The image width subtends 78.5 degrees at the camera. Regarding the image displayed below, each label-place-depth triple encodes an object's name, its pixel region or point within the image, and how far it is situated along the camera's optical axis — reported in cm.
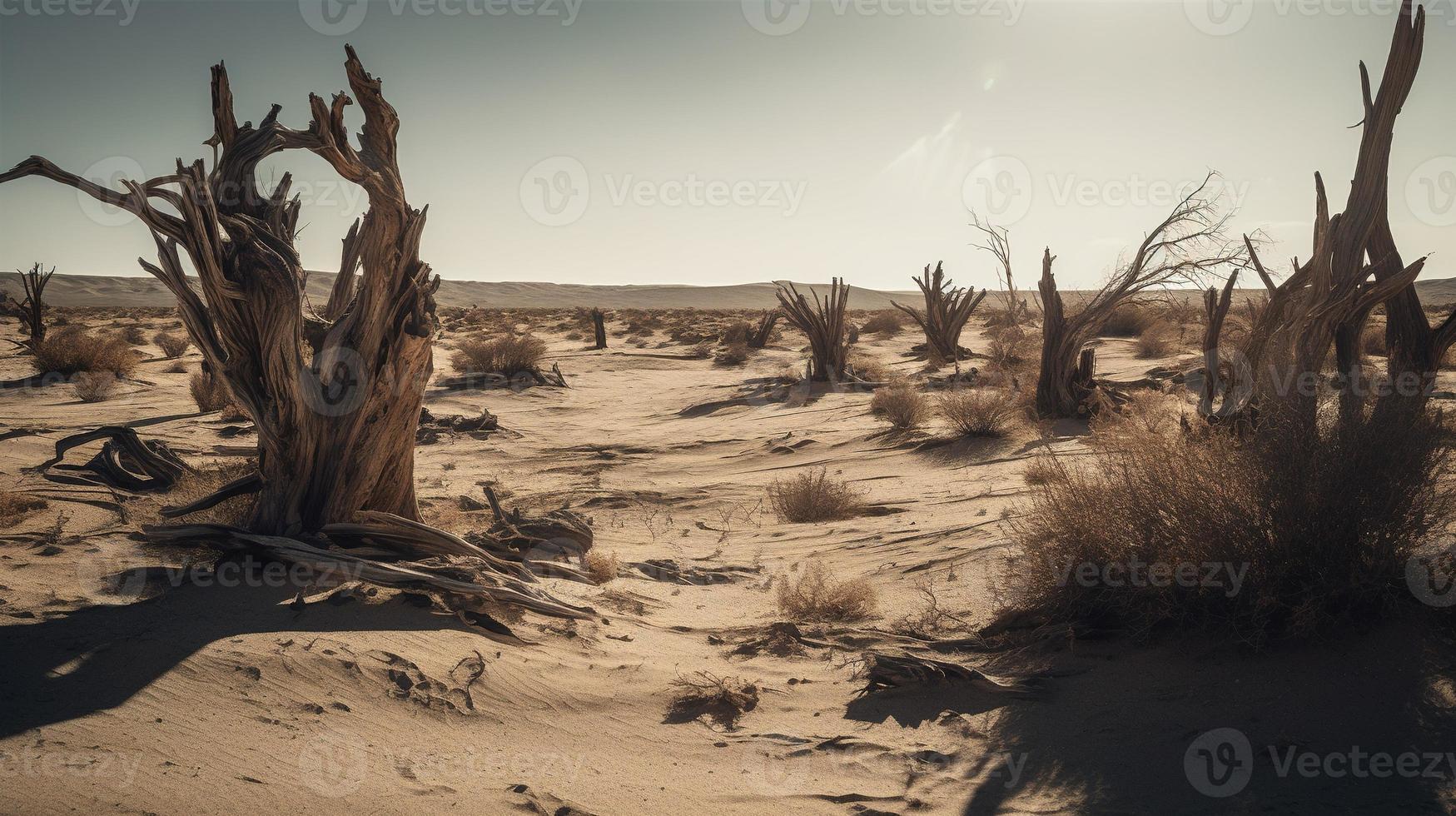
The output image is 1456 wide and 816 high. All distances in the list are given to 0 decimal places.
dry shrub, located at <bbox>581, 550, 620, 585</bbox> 568
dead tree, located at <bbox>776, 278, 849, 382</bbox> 1634
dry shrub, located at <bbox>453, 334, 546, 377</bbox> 1681
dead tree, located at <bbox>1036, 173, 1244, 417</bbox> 990
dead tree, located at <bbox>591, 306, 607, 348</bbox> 2333
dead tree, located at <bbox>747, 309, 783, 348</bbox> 2261
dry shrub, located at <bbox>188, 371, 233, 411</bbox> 1167
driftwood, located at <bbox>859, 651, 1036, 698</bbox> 399
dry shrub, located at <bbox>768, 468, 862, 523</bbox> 743
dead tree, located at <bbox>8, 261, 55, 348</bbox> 1814
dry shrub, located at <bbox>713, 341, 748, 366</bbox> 2039
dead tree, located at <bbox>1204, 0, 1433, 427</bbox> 602
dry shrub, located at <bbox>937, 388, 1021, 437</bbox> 979
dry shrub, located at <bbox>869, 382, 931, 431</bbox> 1097
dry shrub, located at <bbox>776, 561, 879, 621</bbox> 514
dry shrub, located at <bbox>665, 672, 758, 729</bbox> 389
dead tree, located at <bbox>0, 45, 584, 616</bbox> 440
